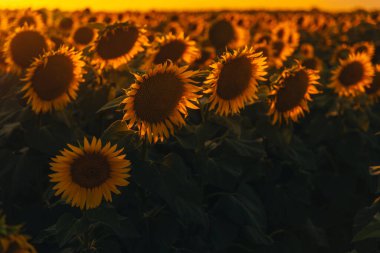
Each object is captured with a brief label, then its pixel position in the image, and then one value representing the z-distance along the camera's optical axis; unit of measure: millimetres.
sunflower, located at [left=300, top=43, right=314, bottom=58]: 10592
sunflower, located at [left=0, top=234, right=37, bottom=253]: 2049
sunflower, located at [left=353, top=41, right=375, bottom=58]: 8900
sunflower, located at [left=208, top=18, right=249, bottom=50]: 9109
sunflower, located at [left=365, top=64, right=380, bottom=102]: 6816
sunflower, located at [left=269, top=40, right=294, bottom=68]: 8025
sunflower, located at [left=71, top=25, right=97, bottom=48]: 7121
